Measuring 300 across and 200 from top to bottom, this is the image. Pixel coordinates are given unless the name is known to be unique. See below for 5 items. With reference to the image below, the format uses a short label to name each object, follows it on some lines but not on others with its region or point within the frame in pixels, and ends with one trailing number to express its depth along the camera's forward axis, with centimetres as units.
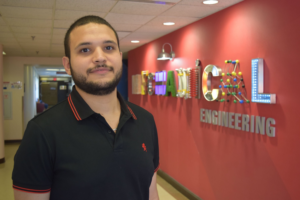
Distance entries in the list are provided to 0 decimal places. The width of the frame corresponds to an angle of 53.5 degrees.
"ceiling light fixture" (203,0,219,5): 335
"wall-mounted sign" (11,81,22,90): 928
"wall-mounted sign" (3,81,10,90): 922
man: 112
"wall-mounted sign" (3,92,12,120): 927
